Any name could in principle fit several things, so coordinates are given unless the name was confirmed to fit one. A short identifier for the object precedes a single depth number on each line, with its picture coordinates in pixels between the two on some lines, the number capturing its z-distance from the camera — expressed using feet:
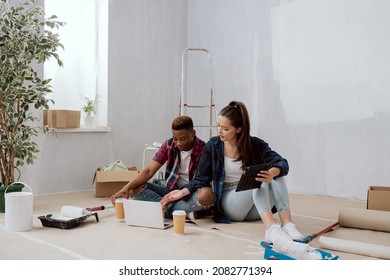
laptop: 8.39
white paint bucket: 8.36
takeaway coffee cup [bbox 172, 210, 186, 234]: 8.14
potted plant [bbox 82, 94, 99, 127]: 14.24
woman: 8.12
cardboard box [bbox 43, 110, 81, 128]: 13.01
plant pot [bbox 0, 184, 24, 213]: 10.30
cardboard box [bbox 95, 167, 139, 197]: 12.30
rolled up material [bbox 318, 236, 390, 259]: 7.01
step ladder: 14.43
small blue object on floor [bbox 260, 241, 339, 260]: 6.57
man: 9.21
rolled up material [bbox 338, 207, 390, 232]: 8.77
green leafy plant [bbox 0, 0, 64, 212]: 10.09
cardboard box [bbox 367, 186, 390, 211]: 9.68
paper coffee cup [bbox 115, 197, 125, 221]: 9.23
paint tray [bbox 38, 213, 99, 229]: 8.63
